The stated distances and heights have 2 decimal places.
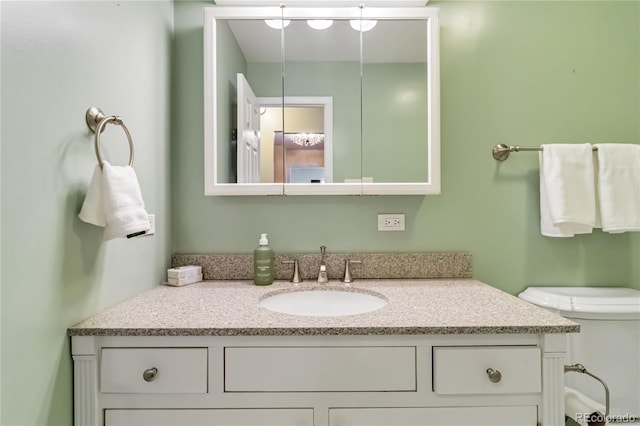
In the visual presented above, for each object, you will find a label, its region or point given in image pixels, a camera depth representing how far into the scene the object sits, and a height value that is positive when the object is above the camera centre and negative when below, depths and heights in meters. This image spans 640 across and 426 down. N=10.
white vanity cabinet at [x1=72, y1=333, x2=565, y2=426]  0.83 -0.44
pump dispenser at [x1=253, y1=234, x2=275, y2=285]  1.29 -0.22
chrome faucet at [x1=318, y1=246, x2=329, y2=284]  1.33 -0.26
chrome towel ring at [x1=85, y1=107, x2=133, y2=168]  0.85 +0.25
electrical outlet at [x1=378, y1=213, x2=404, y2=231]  1.42 -0.05
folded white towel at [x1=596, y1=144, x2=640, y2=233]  1.28 +0.09
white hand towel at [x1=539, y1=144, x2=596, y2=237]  1.27 +0.09
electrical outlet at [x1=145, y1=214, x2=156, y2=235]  1.22 -0.05
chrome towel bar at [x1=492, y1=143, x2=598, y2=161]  1.40 +0.26
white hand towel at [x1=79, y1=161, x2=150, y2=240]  0.83 +0.02
